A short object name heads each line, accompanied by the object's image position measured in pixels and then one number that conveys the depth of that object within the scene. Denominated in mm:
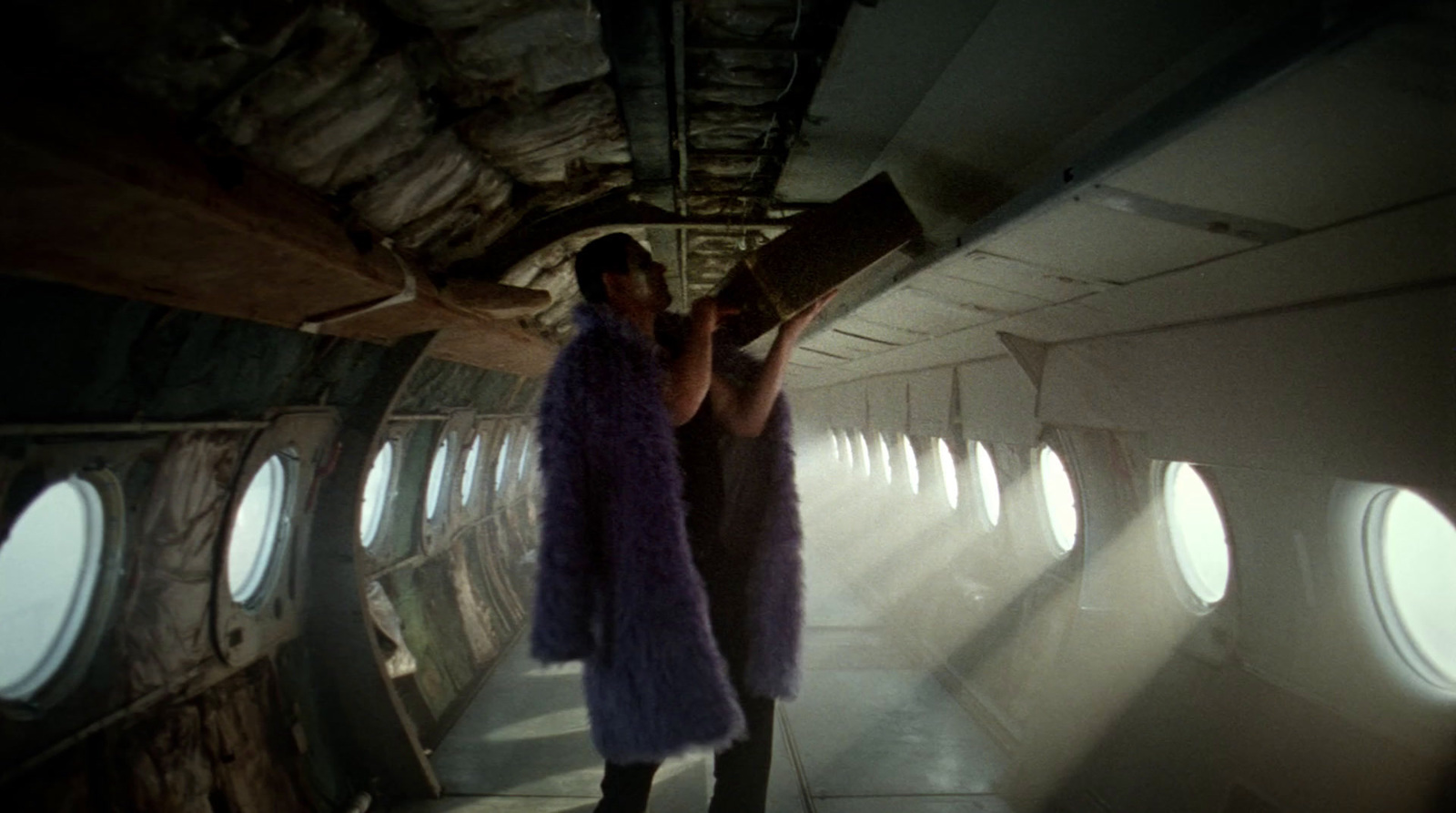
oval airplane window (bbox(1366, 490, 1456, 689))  2660
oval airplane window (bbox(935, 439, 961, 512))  8188
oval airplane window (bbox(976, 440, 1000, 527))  7145
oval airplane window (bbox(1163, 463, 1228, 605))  3930
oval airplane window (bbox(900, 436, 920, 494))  9276
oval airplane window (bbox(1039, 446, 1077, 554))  5844
